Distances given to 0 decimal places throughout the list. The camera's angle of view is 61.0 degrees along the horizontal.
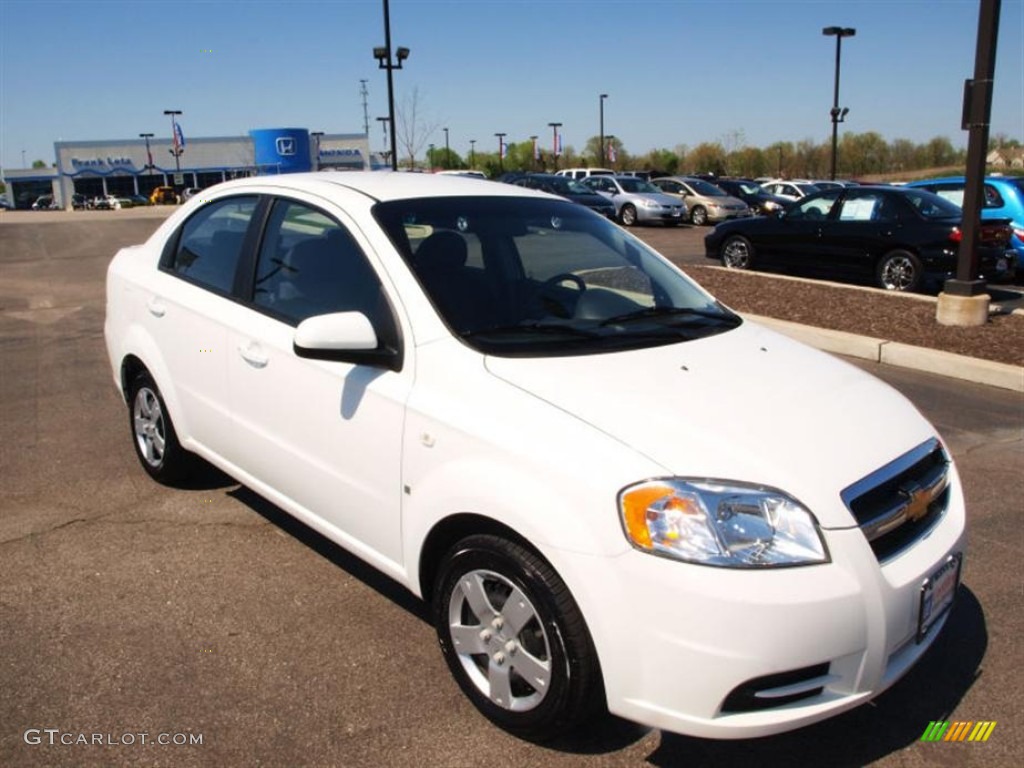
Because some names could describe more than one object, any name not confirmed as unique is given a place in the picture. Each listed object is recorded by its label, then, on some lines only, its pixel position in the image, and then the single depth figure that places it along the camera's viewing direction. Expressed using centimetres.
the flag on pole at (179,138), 7025
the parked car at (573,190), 2436
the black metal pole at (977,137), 858
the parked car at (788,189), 3137
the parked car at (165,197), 6322
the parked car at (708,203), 2623
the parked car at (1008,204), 1266
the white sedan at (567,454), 235
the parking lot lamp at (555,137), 6888
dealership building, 8475
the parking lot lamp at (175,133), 6994
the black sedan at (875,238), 1145
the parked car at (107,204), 6042
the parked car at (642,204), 2489
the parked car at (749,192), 2694
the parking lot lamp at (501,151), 8044
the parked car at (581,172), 3604
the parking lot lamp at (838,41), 3441
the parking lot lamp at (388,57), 2644
